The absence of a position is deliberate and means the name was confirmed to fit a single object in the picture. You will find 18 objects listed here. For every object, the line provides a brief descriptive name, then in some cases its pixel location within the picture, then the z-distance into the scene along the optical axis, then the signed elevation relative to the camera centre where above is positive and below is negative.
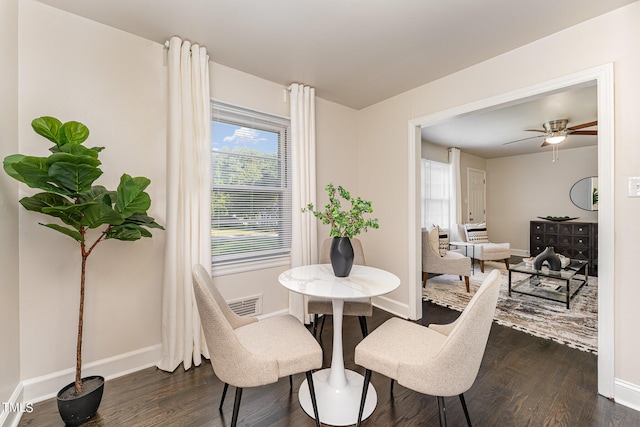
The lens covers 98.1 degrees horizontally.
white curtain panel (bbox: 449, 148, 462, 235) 5.96 +0.61
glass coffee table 3.54 -1.01
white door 6.66 +0.46
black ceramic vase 1.84 -0.28
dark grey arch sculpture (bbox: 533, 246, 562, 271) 3.68 -0.64
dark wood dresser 5.45 -0.54
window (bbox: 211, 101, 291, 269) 2.53 +0.27
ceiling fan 4.09 +1.25
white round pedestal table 1.57 -0.93
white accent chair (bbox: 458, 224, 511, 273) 5.29 -0.74
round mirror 5.81 +0.42
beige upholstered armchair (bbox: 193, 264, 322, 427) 1.34 -0.72
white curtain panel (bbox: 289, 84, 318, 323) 2.89 +0.38
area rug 2.65 -1.15
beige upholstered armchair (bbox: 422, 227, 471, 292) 4.02 -0.70
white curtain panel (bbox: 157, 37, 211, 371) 2.13 +0.12
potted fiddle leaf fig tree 1.36 +0.10
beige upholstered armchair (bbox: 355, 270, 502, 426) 1.24 -0.71
